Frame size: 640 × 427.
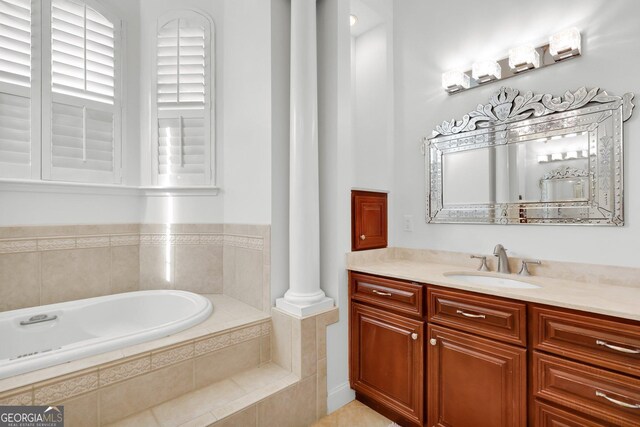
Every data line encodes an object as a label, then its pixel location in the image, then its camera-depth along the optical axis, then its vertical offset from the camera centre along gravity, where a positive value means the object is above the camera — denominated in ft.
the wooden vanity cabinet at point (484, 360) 3.70 -2.28
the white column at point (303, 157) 6.43 +1.27
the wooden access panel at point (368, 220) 7.23 -0.15
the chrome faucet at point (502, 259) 6.07 -0.95
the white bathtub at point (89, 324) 4.68 -2.23
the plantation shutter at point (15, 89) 6.53 +2.84
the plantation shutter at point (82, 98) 7.18 +3.02
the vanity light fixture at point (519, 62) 5.44 +3.11
